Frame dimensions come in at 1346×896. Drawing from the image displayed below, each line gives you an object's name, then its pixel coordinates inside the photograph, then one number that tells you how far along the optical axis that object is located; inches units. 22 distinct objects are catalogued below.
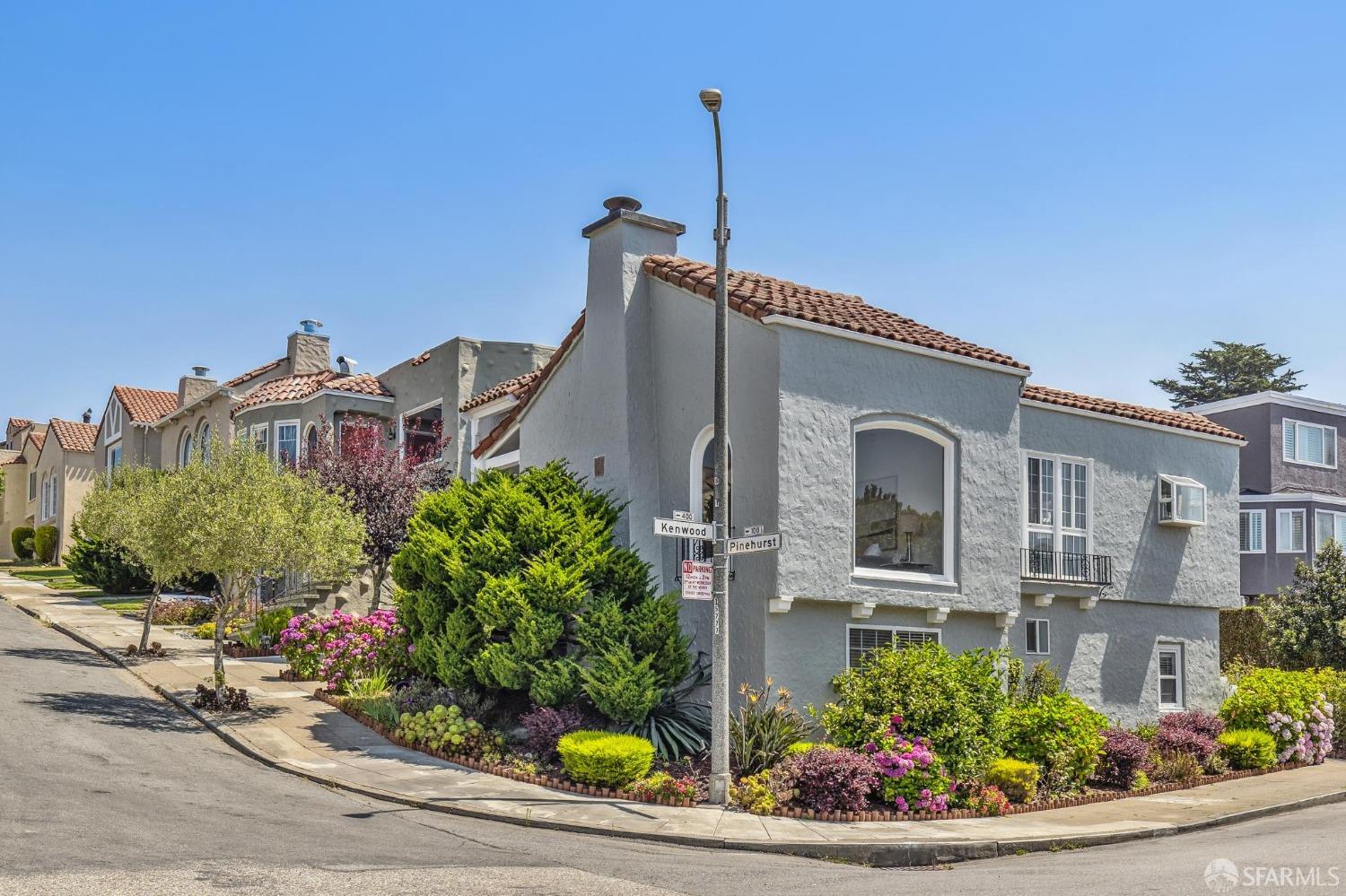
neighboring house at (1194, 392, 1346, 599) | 1432.1
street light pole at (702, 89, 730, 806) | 528.4
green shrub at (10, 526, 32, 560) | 1943.9
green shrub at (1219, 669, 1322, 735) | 765.3
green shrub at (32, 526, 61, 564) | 1808.6
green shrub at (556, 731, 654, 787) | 539.2
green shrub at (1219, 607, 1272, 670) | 1184.2
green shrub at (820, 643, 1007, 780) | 559.2
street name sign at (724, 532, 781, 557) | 532.4
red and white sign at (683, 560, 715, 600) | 526.3
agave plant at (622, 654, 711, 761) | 589.0
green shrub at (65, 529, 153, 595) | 1277.1
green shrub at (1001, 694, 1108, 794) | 608.4
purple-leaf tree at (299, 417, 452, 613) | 939.3
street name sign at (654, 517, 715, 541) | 533.3
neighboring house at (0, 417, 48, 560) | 2091.5
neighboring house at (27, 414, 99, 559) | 1822.1
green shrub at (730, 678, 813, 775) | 570.9
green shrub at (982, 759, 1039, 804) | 577.0
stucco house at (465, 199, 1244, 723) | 623.2
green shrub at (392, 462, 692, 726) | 593.9
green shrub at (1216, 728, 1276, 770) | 727.1
